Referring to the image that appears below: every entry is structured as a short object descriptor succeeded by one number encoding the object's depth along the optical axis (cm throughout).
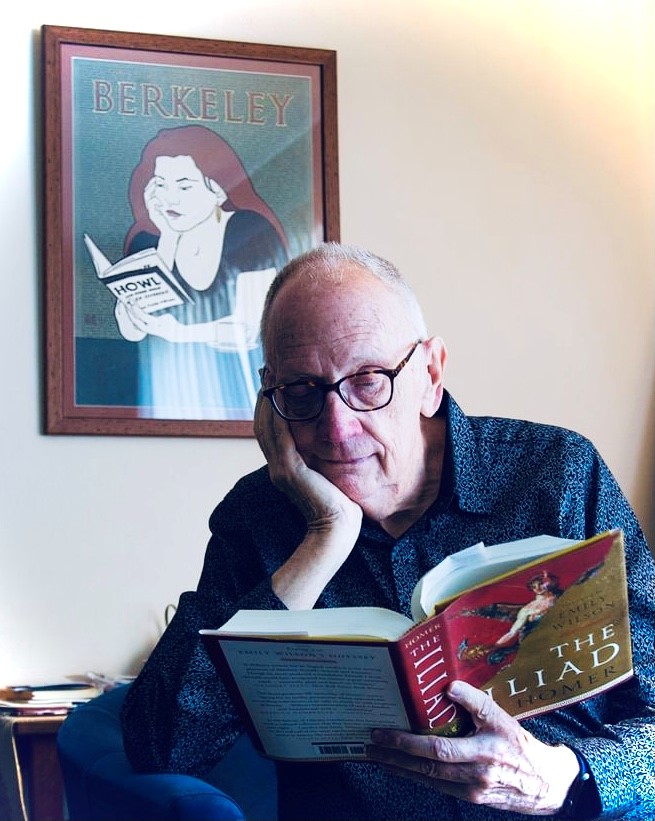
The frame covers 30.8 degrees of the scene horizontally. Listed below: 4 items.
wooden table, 240
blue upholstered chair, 130
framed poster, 282
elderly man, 149
